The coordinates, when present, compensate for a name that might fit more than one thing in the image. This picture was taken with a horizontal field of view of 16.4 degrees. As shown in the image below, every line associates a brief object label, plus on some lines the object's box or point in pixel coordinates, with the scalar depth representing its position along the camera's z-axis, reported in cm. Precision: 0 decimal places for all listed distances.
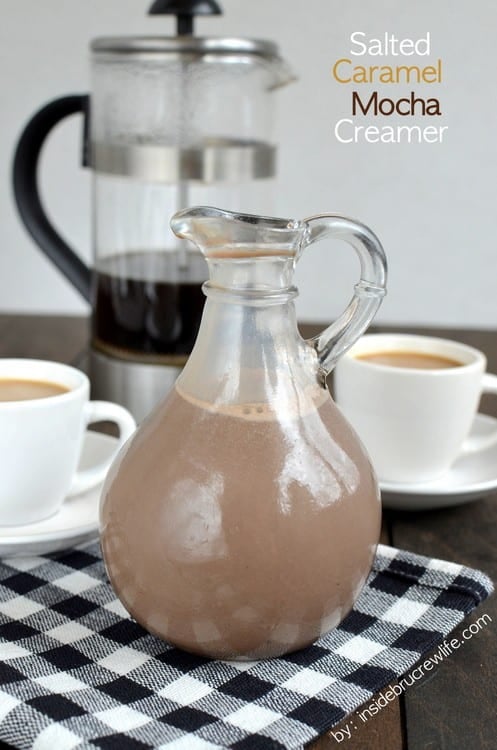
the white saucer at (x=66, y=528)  60
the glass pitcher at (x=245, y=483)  51
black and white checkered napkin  49
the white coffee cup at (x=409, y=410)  67
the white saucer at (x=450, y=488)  67
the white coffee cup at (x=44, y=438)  61
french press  82
